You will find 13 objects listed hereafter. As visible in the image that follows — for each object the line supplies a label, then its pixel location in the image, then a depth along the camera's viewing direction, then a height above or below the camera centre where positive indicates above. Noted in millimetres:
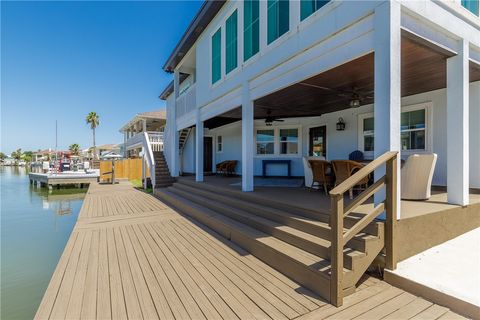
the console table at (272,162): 9945 -261
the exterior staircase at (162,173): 10617 -749
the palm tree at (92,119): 38969 +6851
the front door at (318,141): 9039 +646
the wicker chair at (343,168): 4532 -245
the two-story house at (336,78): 3145 +1741
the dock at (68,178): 16750 -1488
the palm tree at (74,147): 48644 +2565
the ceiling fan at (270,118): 8909 +1619
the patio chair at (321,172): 5297 -361
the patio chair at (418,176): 4039 -361
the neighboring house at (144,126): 14133 +3412
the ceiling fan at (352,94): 5748 +1702
